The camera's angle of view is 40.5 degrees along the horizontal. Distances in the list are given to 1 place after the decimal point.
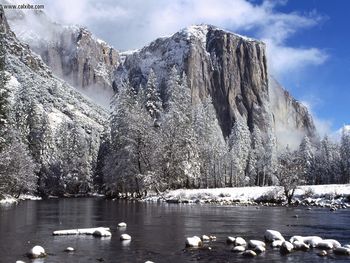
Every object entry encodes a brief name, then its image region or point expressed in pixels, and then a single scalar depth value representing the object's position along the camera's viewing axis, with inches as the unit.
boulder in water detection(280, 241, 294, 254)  812.4
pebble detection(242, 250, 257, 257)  778.2
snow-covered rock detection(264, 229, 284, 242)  918.4
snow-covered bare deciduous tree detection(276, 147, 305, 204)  2216.7
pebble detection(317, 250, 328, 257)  786.8
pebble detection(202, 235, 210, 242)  961.9
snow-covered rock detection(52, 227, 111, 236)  1039.0
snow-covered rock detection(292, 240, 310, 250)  845.2
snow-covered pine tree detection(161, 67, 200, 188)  2851.9
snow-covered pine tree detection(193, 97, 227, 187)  3459.6
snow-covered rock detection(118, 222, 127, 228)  1228.9
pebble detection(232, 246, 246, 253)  824.3
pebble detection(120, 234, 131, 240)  960.5
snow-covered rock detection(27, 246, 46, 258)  751.7
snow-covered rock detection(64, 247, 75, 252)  813.9
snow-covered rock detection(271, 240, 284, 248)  871.9
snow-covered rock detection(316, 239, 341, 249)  851.1
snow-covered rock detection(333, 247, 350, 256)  798.5
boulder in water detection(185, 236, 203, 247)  880.3
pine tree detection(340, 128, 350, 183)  4566.9
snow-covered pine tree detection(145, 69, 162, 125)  3270.2
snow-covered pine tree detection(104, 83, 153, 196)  2812.5
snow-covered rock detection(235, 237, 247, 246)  884.0
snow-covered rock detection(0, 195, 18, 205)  2428.6
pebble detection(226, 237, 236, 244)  918.7
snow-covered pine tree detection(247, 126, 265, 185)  4667.8
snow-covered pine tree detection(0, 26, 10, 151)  1846.7
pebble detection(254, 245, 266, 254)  808.3
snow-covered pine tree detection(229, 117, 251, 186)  4146.9
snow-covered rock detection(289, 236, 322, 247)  873.4
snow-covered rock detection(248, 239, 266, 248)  844.7
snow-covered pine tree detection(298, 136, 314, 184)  4714.6
